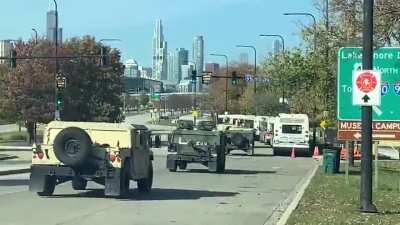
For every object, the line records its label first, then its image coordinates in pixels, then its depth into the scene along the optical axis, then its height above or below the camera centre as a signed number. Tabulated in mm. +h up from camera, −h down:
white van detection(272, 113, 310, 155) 53719 -1230
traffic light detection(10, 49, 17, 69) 47506 +3430
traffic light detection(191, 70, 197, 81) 62406 +3373
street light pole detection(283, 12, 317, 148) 38878 +3762
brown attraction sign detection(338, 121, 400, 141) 20922 -344
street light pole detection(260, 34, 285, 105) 72188 +3003
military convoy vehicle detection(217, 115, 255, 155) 52438 -1570
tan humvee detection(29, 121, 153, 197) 18375 -1016
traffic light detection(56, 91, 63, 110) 51194 +771
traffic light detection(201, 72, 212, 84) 65369 +3381
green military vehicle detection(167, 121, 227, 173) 31922 -1374
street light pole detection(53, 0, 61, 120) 50688 +356
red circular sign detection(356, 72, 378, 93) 14602 +671
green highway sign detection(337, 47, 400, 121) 20188 +974
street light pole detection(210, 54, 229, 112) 110625 +3241
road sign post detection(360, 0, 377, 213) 14312 -296
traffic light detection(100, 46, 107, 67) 48800 +3712
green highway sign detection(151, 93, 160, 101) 154162 +3836
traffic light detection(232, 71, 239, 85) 62047 +3217
